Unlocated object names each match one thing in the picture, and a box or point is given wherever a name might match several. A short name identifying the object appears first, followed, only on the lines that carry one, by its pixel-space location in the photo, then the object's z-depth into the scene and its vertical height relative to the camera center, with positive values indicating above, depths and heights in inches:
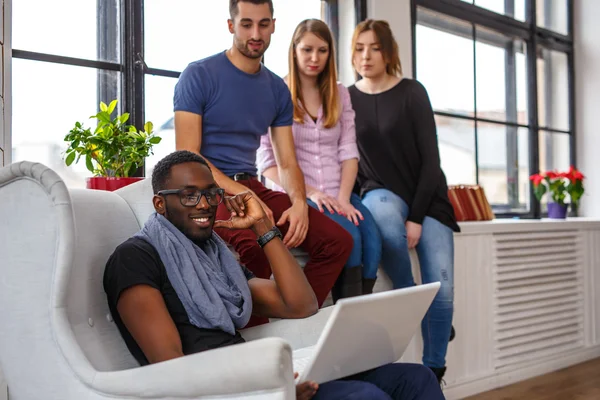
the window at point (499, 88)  167.6 +28.4
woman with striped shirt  106.1 +9.0
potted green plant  86.8 +6.8
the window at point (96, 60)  100.1 +21.5
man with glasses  59.2 -7.3
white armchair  52.6 -9.9
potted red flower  182.7 +2.9
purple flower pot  182.7 -2.9
